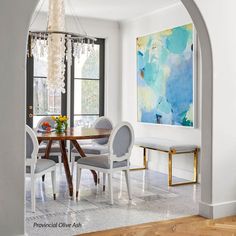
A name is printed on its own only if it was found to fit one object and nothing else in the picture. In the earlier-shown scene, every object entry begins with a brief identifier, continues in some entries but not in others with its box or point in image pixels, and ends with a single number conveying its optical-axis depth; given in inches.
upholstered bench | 225.5
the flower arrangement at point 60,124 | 206.1
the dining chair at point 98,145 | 222.4
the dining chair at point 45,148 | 224.8
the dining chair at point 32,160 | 166.2
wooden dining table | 183.8
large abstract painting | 240.5
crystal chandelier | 211.7
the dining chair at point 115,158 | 179.3
